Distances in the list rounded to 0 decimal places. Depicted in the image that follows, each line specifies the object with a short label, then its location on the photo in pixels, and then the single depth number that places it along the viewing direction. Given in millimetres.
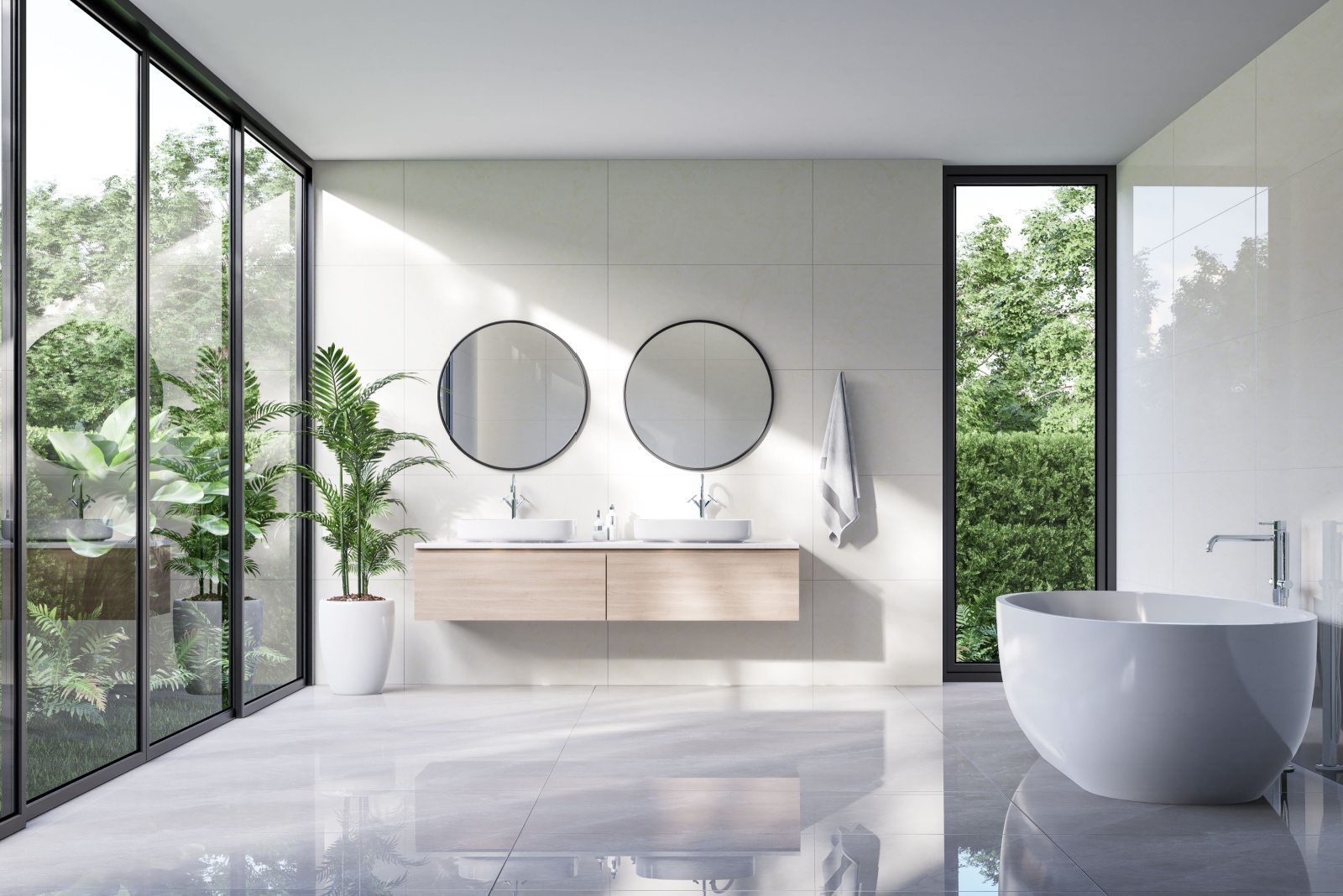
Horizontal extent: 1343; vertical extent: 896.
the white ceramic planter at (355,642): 5203
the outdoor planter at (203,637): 4207
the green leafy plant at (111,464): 3428
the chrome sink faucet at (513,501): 5613
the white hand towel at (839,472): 5480
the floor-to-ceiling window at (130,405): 3205
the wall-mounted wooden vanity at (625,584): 5125
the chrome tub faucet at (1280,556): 3939
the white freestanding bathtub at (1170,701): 3186
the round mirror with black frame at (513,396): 5641
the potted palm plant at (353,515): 5219
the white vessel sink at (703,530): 5273
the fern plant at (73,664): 3225
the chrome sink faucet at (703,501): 5590
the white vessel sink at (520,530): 5289
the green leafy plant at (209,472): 4230
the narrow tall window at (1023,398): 5773
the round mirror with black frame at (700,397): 5621
